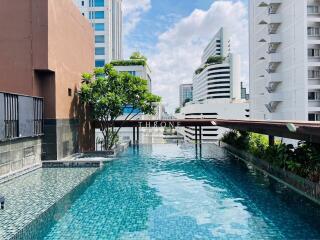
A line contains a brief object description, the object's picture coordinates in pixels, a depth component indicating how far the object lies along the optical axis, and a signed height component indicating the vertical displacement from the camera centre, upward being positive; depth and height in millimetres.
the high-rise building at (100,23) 45785 +19652
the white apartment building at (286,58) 24468 +7140
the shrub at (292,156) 11586 -2364
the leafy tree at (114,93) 20408 +2439
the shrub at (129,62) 41998 +10703
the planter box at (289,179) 10287 -3386
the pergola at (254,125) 9209 -490
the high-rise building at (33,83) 14401 +2780
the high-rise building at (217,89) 61630 +12504
